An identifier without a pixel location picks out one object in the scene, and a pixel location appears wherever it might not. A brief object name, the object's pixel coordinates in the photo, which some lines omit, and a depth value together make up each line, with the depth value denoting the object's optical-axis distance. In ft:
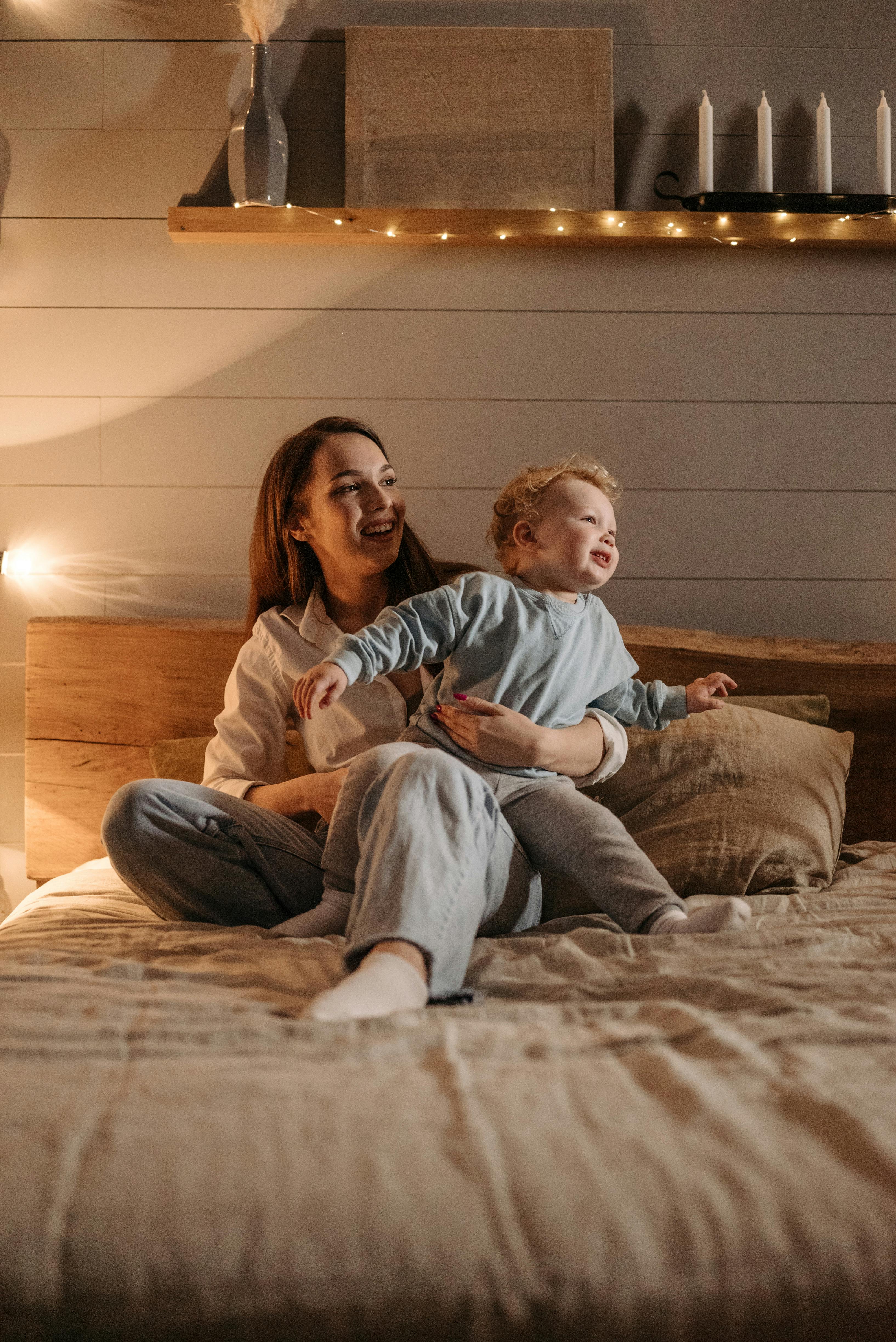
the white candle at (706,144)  6.47
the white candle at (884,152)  6.56
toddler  3.91
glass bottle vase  6.56
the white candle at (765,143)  6.48
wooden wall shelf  6.59
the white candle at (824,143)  6.51
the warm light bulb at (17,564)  6.88
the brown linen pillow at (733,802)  4.81
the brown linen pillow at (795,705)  5.64
